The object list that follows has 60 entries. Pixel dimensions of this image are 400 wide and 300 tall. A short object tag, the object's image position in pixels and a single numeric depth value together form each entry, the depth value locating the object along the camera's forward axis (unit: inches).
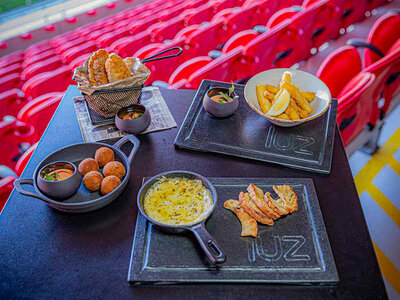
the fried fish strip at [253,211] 29.0
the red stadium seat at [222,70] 60.4
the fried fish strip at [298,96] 40.7
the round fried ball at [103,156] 34.2
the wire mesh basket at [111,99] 40.0
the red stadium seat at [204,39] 95.5
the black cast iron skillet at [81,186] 29.0
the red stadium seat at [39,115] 64.2
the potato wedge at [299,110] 40.1
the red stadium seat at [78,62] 103.8
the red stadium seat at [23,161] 51.2
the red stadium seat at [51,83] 94.1
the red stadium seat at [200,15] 135.5
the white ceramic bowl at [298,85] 39.5
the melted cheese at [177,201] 28.4
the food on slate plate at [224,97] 41.9
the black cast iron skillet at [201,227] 24.6
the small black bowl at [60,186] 29.2
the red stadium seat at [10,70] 144.8
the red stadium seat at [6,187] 43.4
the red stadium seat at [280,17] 102.1
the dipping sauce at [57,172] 30.4
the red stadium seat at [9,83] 125.3
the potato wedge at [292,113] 39.3
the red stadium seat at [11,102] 95.3
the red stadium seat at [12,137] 66.9
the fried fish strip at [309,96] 42.3
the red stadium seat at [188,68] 70.3
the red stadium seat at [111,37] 141.2
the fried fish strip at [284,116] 39.3
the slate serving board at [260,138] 36.8
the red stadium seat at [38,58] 147.7
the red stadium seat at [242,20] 110.2
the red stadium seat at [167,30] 125.8
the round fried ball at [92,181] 31.8
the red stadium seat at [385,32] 83.3
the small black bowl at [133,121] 38.8
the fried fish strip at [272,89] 43.2
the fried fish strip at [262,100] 41.3
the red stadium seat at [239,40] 86.5
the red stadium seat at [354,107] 49.4
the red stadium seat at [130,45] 112.5
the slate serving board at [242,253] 25.4
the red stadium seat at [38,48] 173.7
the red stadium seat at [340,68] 66.2
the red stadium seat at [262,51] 75.6
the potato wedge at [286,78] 43.5
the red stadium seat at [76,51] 131.7
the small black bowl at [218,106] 40.9
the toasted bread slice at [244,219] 28.1
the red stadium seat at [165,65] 87.4
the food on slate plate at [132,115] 40.1
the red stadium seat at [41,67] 126.0
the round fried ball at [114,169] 32.2
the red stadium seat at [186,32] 108.9
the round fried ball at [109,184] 30.9
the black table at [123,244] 25.2
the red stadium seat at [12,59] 166.6
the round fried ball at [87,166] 33.1
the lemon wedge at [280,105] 39.5
